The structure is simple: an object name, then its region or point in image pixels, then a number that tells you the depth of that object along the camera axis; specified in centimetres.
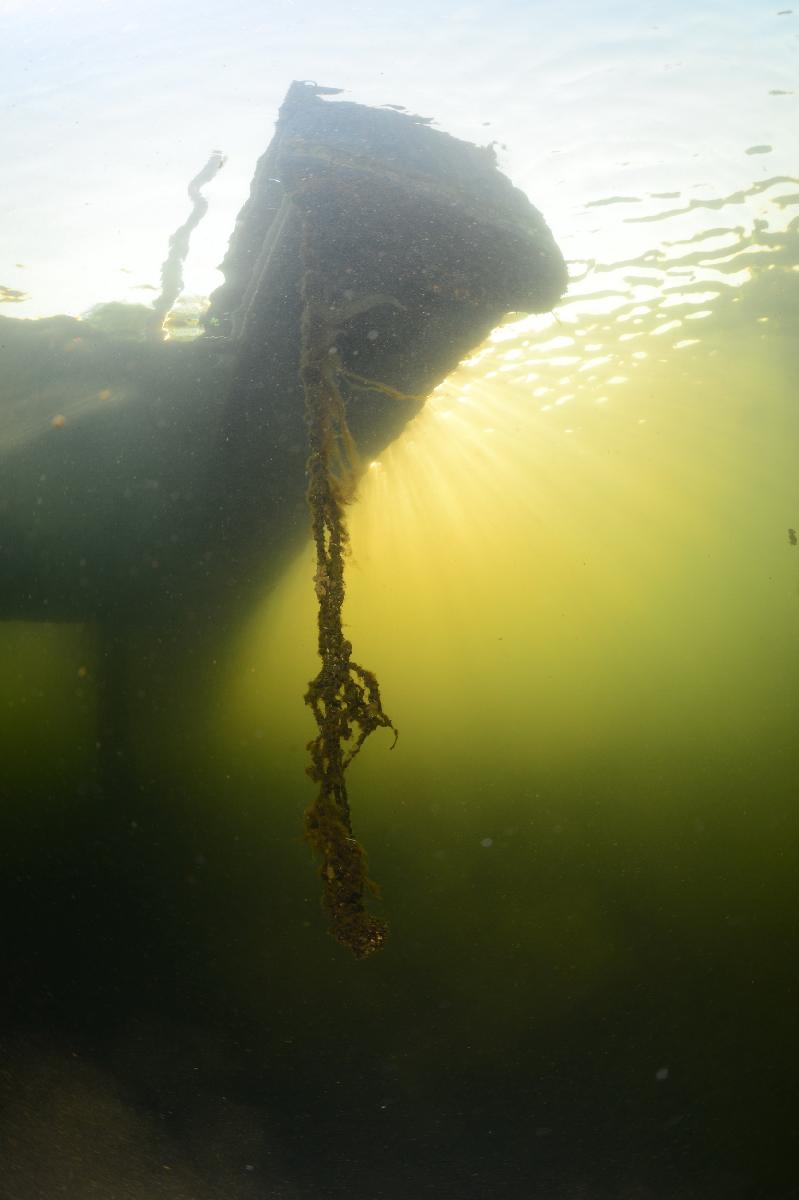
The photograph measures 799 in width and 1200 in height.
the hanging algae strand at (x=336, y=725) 298
